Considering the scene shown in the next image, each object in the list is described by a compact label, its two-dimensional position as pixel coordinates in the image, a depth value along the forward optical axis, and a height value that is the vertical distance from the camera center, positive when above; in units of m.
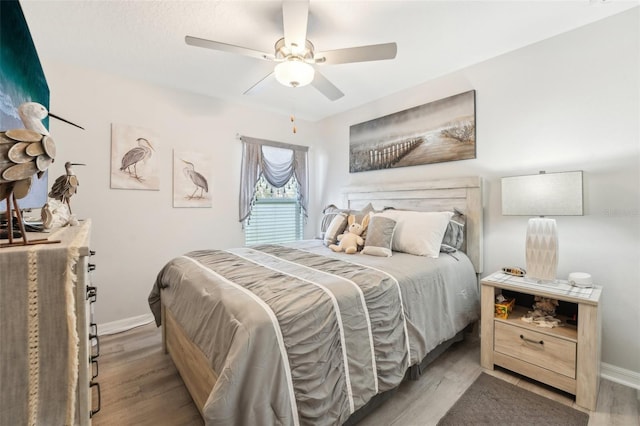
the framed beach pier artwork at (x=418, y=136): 2.72 +0.90
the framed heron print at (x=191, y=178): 3.13 +0.41
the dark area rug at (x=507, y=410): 1.56 -1.16
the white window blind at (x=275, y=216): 3.79 -0.03
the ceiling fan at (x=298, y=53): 1.71 +1.09
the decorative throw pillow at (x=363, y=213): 2.64 +0.01
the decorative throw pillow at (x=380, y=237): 2.33 -0.20
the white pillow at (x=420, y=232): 2.32 -0.16
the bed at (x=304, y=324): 1.12 -0.59
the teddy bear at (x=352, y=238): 2.50 -0.23
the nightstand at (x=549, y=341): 1.65 -0.84
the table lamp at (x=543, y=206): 1.80 +0.06
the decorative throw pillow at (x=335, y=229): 2.87 -0.16
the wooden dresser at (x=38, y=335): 0.65 -0.30
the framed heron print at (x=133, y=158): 2.77 +0.57
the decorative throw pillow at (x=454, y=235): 2.51 -0.19
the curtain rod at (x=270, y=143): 3.58 +0.99
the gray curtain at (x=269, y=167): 3.60 +0.65
